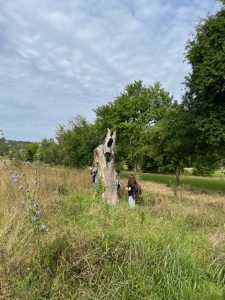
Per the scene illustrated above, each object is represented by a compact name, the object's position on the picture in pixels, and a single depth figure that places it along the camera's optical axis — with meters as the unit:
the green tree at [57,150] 23.01
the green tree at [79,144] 26.06
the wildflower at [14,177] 3.78
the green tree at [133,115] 24.35
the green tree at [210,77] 12.04
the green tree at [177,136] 14.17
